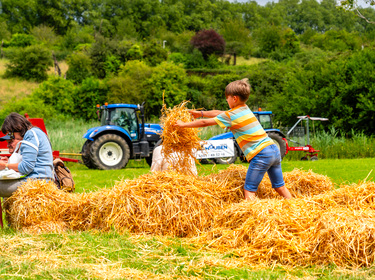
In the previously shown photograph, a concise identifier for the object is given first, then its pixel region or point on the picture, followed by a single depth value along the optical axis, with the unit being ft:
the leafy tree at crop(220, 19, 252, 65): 166.40
